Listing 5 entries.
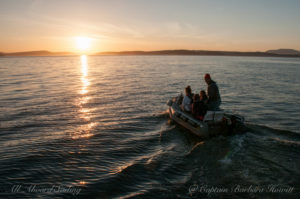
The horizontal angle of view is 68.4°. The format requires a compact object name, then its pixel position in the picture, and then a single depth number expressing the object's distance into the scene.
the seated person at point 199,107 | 9.91
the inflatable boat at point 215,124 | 9.12
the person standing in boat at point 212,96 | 9.67
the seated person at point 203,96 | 10.46
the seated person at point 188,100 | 10.90
